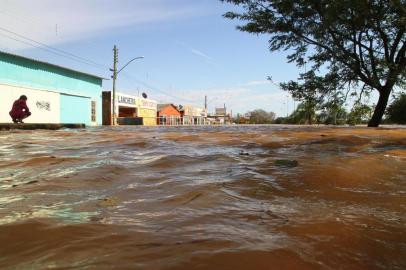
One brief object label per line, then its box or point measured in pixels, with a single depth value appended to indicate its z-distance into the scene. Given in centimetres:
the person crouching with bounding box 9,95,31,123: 1405
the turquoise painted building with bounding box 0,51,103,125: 2297
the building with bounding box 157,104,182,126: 5362
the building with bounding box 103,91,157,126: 4069
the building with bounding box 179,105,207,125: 6544
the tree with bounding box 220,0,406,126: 1159
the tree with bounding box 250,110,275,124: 10005
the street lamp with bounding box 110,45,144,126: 3721
